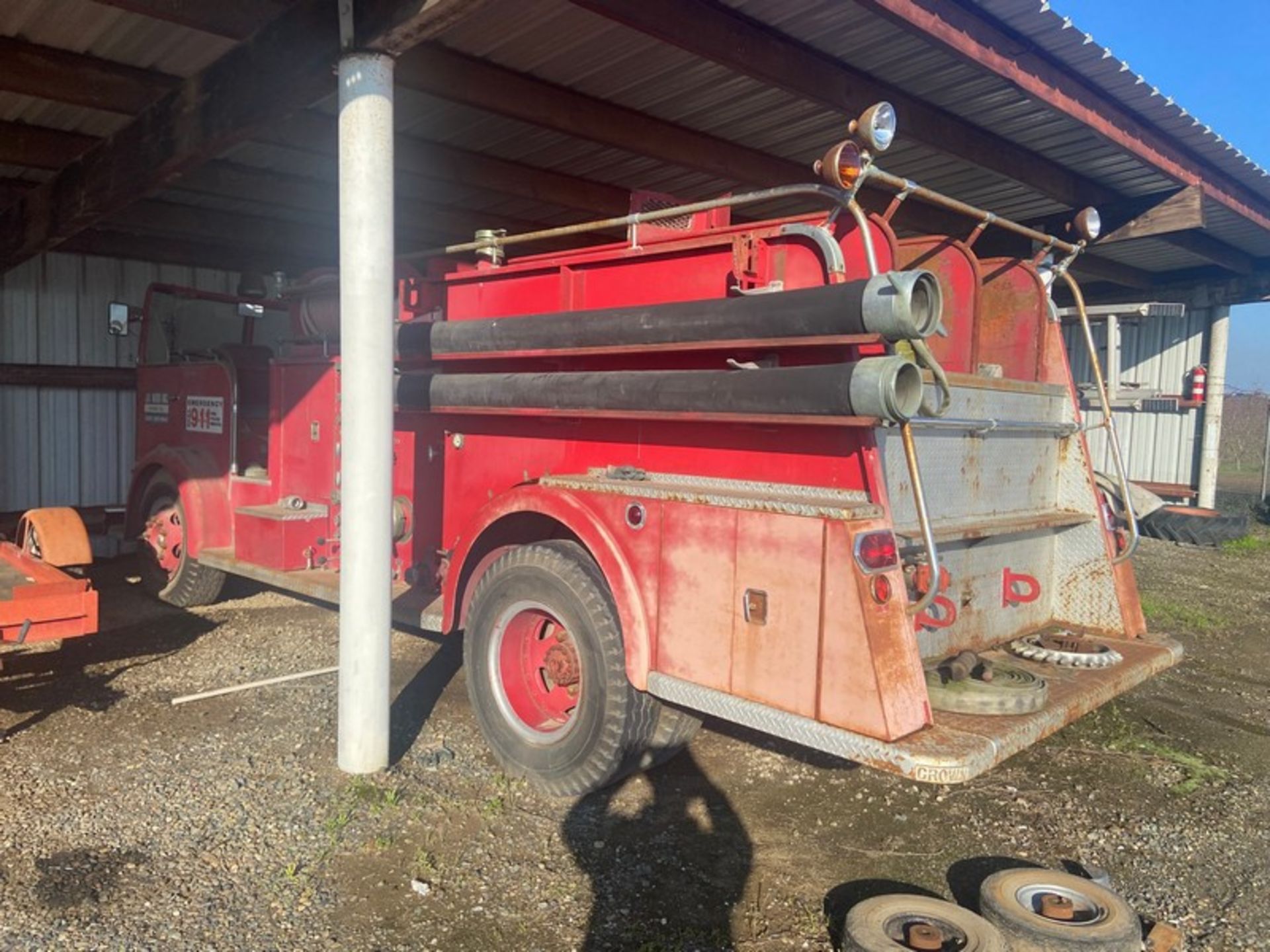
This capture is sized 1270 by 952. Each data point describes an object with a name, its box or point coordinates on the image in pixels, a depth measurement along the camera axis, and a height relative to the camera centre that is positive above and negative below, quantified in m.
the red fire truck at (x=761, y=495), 3.04 -0.34
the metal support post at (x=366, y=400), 3.96 -0.01
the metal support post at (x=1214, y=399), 12.50 +0.40
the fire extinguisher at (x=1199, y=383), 12.54 +0.61
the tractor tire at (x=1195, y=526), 11.63 -1.22
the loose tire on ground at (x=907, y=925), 2.79 -1.56
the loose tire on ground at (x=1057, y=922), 2.83 -1.56
